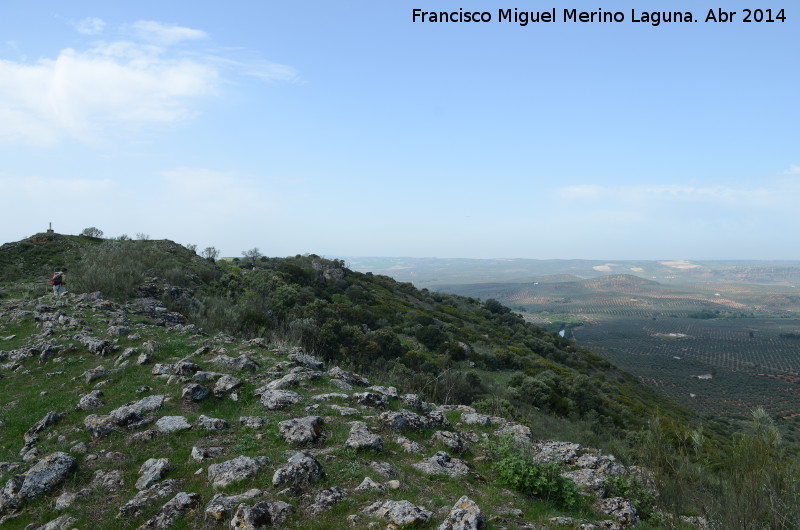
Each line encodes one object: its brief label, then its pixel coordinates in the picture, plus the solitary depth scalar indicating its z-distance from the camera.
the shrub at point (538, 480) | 6.96
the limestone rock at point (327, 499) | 5.59
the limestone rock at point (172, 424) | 7.80
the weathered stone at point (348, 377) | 11.70
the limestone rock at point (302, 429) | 7.57
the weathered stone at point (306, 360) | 12.12
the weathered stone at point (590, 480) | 7.57
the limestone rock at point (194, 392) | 9.02
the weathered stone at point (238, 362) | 10.90
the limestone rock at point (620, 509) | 6.62
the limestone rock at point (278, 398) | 8.98
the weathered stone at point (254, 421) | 8.10
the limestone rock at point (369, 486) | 6.15
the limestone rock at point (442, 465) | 7.12
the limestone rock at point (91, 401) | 8.73
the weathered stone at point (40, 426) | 7.59
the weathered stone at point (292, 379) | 9.89
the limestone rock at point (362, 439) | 7.39
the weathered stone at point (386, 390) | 10.87
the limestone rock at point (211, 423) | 7.93
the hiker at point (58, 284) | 17.77
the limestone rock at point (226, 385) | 9.48
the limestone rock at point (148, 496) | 5.57
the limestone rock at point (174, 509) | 5.33
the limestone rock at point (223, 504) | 5.33
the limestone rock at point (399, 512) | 5.27
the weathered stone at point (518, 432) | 9.84
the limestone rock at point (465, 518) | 5.15
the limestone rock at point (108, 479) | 6.23
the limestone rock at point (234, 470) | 6.14
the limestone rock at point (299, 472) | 6.06
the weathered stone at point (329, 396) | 9.61
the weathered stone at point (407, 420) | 8.63
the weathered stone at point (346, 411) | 8.91
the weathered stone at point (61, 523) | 5.36
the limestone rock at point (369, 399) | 9.81
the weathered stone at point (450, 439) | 8.37
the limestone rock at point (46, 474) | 6.07
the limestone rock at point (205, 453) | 6.77
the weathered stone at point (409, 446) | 7.81
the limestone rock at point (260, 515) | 5.12
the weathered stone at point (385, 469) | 6.69
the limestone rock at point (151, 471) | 6.17
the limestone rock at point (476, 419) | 10.60
